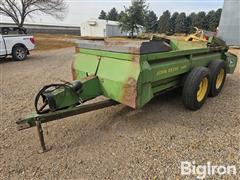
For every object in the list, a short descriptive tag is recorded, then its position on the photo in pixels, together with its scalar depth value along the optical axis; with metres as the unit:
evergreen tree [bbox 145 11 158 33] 53.29
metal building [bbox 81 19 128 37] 35.11
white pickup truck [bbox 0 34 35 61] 7.28
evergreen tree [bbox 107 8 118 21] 67.77
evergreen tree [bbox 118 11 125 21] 26.96
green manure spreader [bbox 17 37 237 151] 2.20
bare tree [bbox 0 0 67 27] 22.42
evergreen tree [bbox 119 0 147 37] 26.31
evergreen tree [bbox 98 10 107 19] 70.98
